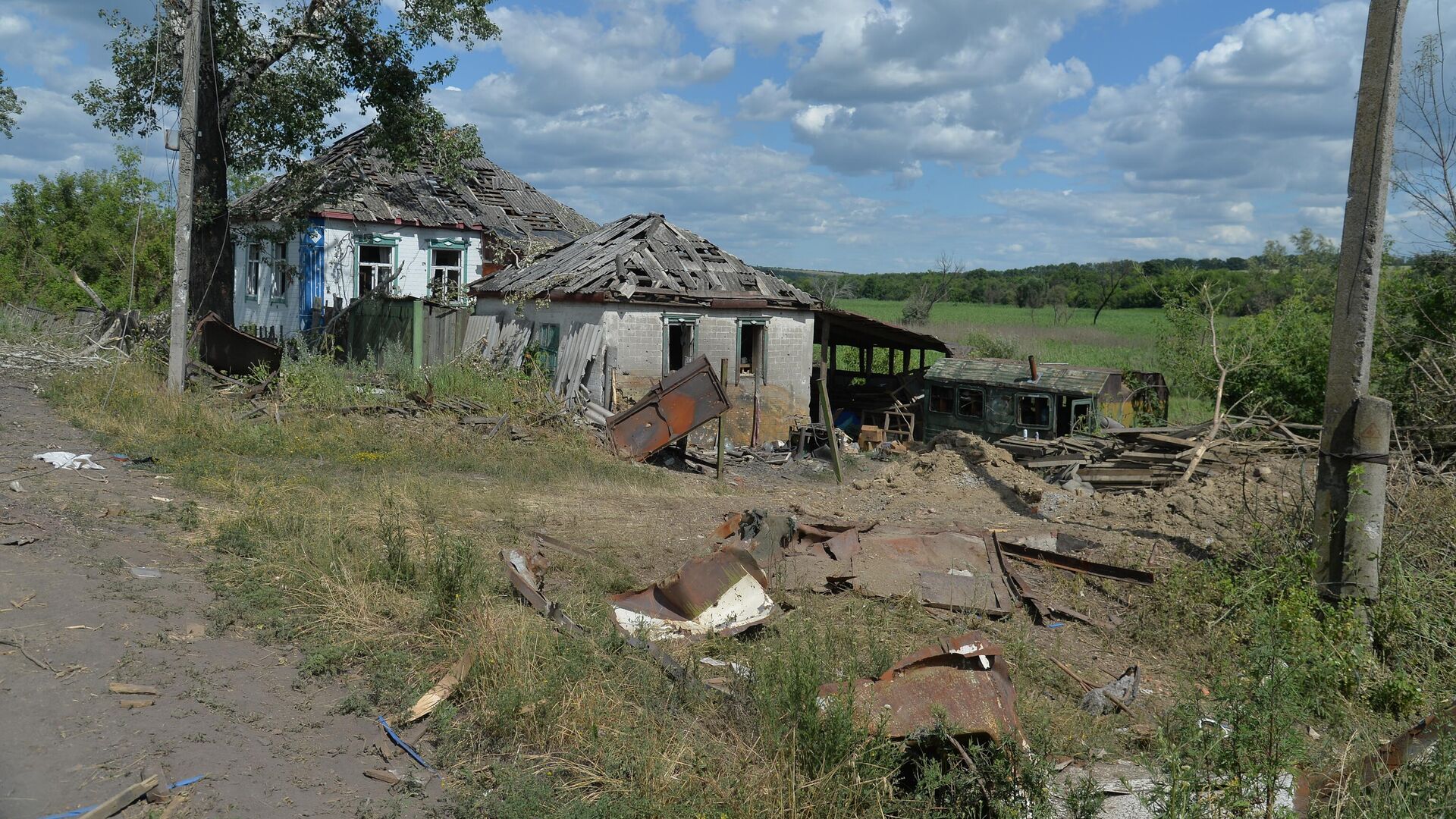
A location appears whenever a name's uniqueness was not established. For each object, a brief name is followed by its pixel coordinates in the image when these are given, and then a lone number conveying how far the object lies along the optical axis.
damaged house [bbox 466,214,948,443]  17.39
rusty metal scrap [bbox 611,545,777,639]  6.59
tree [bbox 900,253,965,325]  49.69
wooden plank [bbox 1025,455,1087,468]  13.79
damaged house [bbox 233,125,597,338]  22.16
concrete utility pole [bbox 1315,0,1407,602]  6.61
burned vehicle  18.19
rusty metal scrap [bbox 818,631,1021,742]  4.38
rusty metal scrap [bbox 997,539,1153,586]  8.11
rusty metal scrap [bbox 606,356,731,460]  14.67
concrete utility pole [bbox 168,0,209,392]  13.70
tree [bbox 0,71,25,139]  34.38
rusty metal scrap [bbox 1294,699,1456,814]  4.05
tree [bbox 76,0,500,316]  17.97
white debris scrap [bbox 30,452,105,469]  9.94
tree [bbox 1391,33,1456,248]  8.16
